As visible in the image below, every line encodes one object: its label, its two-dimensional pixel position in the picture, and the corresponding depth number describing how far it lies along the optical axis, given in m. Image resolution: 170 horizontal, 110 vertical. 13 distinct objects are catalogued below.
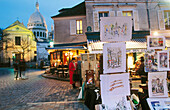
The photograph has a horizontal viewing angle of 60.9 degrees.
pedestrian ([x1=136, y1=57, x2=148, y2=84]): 5.82
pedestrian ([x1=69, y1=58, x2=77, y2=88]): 8.75
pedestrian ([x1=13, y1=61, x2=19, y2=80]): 13.72
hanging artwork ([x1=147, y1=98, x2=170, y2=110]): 3.74
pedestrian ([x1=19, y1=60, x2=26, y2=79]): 14.19
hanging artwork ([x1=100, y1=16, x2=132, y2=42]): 3.75
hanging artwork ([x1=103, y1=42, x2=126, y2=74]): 3.72
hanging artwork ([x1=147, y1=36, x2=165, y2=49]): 4.07
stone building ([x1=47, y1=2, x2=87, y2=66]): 15.04
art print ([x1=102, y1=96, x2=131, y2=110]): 3.57
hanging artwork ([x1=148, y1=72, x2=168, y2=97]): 3.95
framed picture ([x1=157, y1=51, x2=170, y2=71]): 3.99
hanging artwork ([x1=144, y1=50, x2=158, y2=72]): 3.98
